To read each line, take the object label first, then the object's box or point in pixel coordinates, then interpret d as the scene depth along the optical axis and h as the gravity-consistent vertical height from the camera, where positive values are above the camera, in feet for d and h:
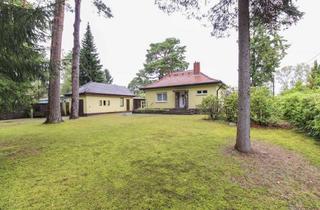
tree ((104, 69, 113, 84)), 101.15 +22.45
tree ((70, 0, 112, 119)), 32.59 +10.78
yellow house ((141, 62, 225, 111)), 43.07 +5.71
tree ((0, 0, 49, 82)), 9.01 +4.78
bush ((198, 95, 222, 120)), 26.31 +0.08
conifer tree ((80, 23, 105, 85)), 68.02 +22.86
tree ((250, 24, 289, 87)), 47.60 +18.72
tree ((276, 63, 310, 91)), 85.50 +22.38
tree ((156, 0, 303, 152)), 11.04 +8.32
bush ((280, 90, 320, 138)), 15.44 -0.66
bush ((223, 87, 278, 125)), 20.99 -0.07
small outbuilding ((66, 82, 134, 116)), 47.06 +2.85
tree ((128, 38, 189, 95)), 77.80 +28.74
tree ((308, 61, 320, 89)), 25.96 +5.17
